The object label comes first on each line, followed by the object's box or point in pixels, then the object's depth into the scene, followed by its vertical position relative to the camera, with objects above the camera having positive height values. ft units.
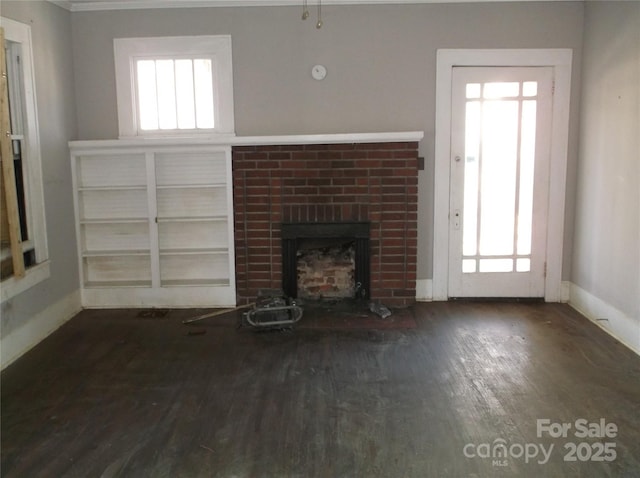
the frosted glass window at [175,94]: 16.51 +1.98
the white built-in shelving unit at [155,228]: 16.71 -1.97
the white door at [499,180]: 16.37 -0.63
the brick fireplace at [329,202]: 16.38 -1.22
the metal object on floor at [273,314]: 14.89 -4.06
